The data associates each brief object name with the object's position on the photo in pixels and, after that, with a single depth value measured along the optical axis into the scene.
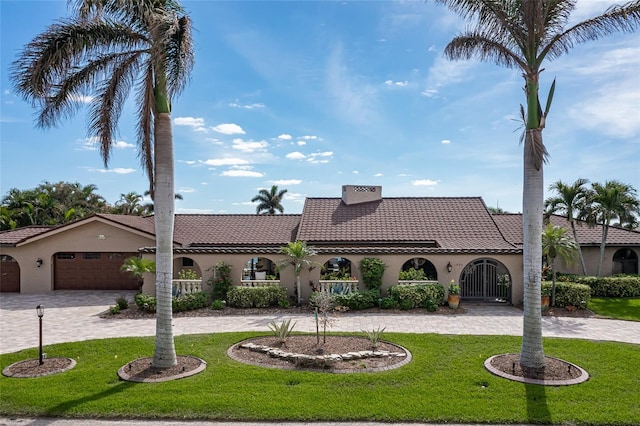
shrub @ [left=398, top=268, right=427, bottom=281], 18.38
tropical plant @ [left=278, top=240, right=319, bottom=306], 17.45
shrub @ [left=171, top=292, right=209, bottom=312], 16.80
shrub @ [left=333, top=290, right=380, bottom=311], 17.05
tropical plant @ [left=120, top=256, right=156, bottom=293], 17.45
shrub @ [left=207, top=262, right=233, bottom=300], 17.97
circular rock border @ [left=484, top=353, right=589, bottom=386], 8.62
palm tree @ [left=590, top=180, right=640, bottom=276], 20.05
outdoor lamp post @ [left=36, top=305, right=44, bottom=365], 10.07
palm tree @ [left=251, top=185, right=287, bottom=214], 55.00
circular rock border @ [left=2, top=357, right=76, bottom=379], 9.45
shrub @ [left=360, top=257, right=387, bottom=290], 17.84
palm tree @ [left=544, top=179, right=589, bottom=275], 20.48
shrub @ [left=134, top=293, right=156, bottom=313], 16.42
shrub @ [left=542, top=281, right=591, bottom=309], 16.83
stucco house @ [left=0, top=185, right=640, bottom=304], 18.28
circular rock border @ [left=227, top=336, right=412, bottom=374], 9.46
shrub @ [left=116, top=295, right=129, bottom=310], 16.83
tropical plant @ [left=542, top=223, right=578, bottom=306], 16.36
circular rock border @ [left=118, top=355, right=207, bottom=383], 8.91
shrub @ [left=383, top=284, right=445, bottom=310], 17.05
